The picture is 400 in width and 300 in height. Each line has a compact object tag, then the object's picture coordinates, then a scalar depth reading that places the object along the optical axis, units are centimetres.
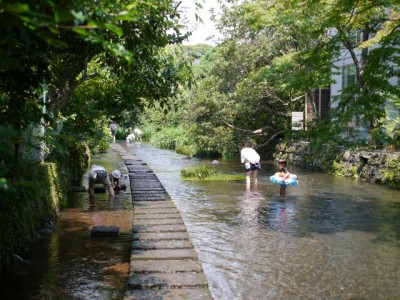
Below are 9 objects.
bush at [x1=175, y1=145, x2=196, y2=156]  3047
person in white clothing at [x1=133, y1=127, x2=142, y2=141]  5012
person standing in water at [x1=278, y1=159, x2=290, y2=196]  1257
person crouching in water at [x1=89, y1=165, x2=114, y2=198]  1177
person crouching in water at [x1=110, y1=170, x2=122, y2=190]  1300
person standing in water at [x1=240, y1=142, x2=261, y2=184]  1481
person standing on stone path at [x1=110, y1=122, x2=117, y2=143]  4156
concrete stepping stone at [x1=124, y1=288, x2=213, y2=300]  489
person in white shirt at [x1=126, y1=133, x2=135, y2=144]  4397
